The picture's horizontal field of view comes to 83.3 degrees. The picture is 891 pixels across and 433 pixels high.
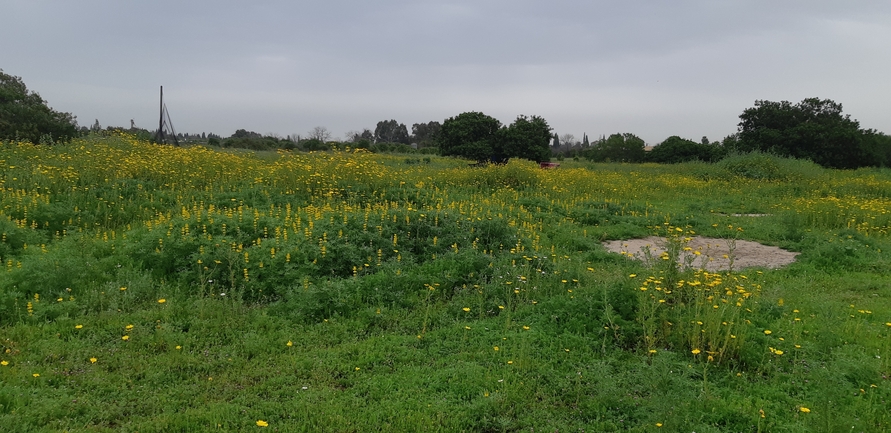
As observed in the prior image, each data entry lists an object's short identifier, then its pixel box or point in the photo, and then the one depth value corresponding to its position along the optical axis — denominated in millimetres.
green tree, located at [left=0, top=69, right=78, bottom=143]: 14969
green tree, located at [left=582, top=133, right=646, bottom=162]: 41688
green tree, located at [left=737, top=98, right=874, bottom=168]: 27266
